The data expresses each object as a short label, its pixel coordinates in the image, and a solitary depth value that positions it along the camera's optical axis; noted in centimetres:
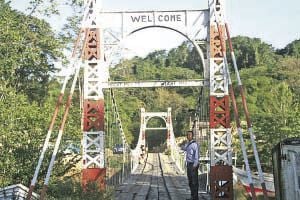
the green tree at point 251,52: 8931
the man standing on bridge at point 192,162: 1066
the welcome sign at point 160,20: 1262
